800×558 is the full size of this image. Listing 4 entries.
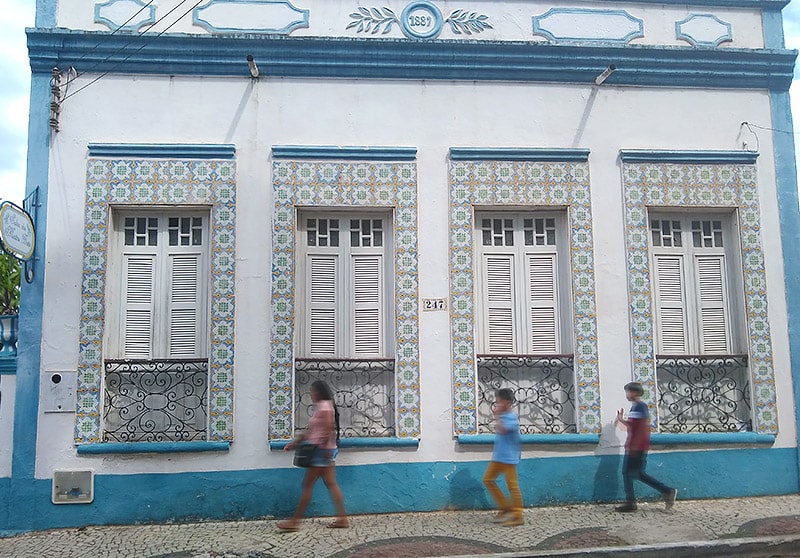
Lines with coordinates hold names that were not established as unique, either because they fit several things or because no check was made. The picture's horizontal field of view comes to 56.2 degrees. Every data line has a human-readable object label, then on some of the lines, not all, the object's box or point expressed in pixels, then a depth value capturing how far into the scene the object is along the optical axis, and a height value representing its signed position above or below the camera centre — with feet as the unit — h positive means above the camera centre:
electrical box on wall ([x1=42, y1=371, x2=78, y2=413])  23.39 -0.40
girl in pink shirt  21.54 -2.05
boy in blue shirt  22.12 -2.43
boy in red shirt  23.34 -2.36
